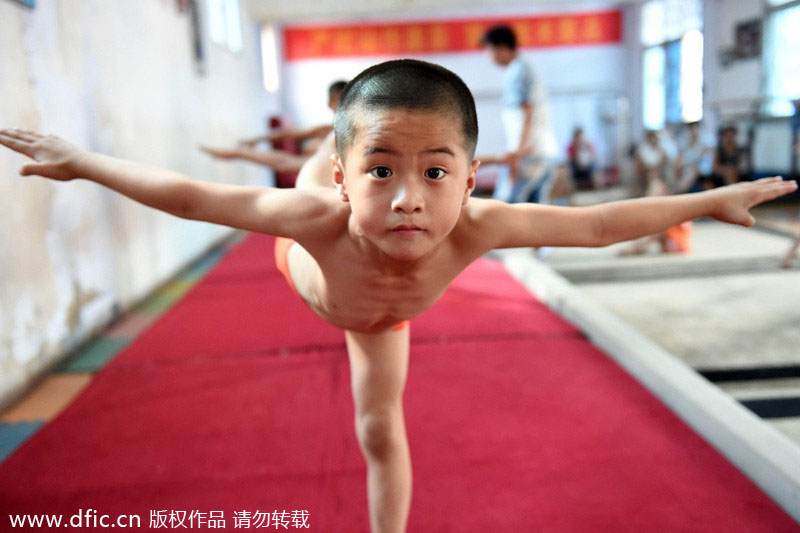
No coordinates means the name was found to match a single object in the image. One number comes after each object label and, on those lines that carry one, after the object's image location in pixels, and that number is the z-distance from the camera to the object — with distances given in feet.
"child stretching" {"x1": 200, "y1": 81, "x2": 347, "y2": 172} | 10.00
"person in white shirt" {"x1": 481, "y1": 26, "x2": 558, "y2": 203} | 13.02
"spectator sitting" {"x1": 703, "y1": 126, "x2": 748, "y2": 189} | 24.48
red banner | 36.32
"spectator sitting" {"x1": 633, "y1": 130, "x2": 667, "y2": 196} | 26.11
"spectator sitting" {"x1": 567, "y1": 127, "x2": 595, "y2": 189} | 31.01
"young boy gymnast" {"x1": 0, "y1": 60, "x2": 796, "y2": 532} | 3.12
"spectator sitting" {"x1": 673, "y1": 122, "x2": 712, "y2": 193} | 23.12
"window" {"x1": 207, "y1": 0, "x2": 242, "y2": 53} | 22.79
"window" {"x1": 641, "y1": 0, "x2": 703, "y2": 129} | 31.86
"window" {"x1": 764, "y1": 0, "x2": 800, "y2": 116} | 25.08
